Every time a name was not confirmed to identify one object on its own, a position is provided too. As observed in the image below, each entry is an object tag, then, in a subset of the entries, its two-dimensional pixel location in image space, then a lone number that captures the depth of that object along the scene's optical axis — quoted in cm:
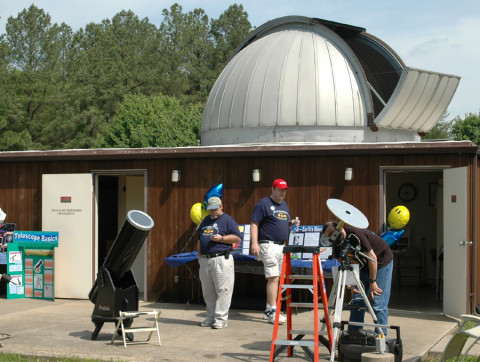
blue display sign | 1143
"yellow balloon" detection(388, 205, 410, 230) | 1017
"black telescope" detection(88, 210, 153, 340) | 764
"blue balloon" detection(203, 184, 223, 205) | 1071
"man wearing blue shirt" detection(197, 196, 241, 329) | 847
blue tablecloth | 975
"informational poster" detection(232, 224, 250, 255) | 1039
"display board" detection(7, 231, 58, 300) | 1143
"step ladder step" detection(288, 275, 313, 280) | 666
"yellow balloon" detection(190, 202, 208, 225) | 1062
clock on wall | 1512
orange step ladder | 632
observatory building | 1330
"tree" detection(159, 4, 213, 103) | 4619
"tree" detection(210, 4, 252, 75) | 5000
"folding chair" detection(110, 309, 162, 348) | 744
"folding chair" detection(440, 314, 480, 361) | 562
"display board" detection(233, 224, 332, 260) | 1010
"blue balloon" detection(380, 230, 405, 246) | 1000
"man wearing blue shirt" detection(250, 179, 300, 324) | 870
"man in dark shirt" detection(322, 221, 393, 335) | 669
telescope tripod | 627
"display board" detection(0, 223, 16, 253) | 1193
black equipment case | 634
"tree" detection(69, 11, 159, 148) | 3984
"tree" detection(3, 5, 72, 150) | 3600
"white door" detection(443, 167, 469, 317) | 952
